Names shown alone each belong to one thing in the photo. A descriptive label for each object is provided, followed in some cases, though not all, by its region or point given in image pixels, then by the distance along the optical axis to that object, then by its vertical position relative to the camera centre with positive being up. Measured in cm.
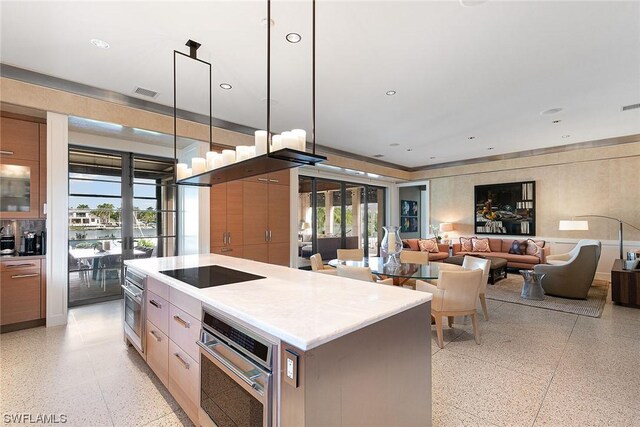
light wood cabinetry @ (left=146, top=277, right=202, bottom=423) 181 -88
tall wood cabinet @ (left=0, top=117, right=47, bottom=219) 346 +55
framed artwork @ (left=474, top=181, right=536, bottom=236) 727 +13
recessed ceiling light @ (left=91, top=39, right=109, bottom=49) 276 +160
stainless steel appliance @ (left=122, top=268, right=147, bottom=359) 258 -88
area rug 420 -136
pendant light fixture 201 +40
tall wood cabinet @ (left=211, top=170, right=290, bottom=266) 493 -6
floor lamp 593 -24
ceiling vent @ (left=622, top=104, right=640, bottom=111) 425 +154
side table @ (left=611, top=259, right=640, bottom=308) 421 -106
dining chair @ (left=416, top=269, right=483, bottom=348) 302 -84
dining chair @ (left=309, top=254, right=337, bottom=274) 416 -70
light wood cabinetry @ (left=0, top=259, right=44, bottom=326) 338 -90
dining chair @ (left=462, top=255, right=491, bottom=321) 355 -67
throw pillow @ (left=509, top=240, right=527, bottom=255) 690 -80
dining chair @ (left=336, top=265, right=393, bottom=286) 314 -64
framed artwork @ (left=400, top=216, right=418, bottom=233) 990 -35
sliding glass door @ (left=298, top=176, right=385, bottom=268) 737 -9
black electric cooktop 206 -48
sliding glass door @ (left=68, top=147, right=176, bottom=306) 447 -3
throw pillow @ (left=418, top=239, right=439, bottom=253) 756 -83
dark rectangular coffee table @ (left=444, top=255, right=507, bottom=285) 585 -107
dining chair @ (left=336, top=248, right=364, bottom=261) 496 -69
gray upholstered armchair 456 -95
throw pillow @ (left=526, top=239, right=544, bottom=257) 661 -78
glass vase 399 -41
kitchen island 114 -58
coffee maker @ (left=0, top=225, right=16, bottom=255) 354 -32
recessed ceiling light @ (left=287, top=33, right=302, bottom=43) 267 +160
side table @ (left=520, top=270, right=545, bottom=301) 476 -118
